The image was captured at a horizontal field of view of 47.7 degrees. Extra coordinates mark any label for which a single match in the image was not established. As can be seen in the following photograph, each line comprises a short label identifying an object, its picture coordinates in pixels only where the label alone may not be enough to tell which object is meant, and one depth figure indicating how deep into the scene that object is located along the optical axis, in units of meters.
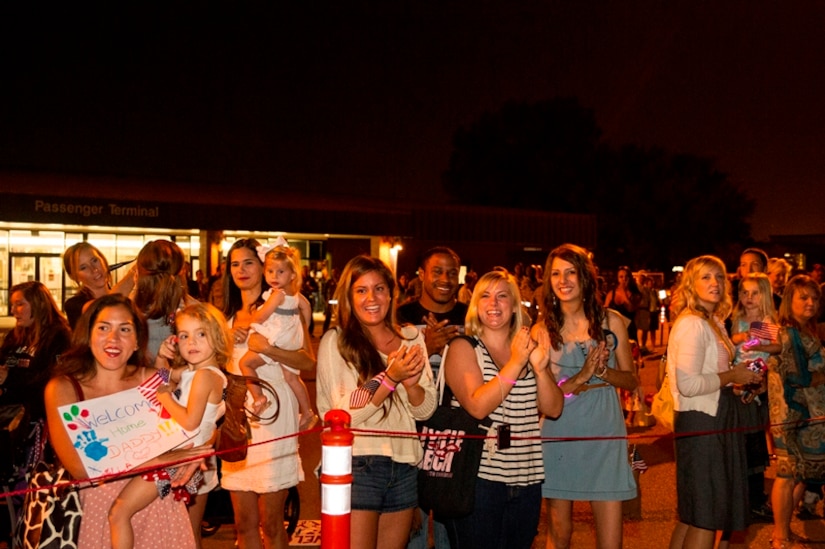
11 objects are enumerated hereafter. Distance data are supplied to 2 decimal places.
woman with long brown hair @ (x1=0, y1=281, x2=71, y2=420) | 5.66
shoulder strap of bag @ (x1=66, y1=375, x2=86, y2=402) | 3.90
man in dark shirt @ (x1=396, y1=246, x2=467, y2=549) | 6.04
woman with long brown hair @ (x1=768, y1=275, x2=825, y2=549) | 6.45
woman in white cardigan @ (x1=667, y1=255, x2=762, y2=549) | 5.29
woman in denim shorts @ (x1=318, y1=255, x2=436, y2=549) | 4.42
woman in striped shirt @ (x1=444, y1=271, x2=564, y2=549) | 4.50
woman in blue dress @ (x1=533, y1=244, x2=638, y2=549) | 5.10
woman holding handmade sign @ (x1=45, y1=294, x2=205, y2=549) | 3.82
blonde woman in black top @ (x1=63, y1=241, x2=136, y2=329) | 6.08
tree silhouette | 62.16
